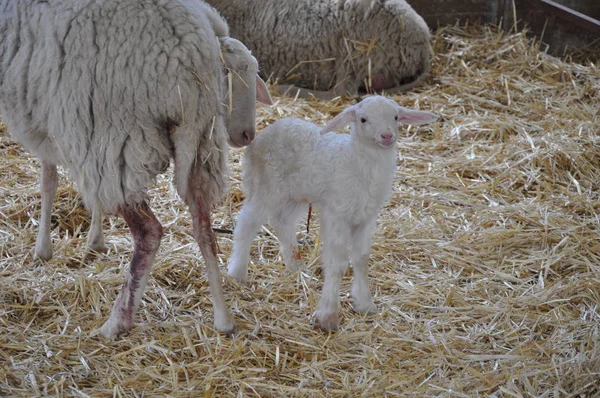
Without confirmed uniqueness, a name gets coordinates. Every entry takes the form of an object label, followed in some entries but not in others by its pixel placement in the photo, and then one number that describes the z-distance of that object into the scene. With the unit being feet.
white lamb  10.78
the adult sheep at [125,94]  9.70
